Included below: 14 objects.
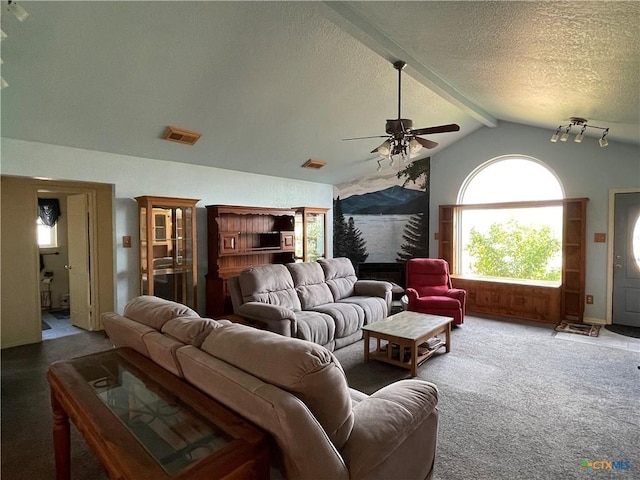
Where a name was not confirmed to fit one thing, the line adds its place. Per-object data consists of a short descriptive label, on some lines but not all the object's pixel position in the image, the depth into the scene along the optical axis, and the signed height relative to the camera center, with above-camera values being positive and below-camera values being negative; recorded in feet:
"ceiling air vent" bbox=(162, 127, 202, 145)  13.88 +3.86
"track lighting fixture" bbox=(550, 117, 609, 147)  13.92 +4.17
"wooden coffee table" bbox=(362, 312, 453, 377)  11.45 -3.54
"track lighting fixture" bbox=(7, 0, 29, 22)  5.17 +3.27
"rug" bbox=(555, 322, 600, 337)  15.89 -4.62
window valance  20.30 +1.27
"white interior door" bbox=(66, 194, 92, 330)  16.51 -1.39
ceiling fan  11.11 +2.98
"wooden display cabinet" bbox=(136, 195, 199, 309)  14.67 -0.74
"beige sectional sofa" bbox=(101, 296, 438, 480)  4.12 -2.19
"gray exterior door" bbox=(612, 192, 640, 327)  16.55 -1.46
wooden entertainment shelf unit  16.85 -0.58
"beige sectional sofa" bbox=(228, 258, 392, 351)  12.44 -2.88
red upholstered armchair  16.35 -3.01
